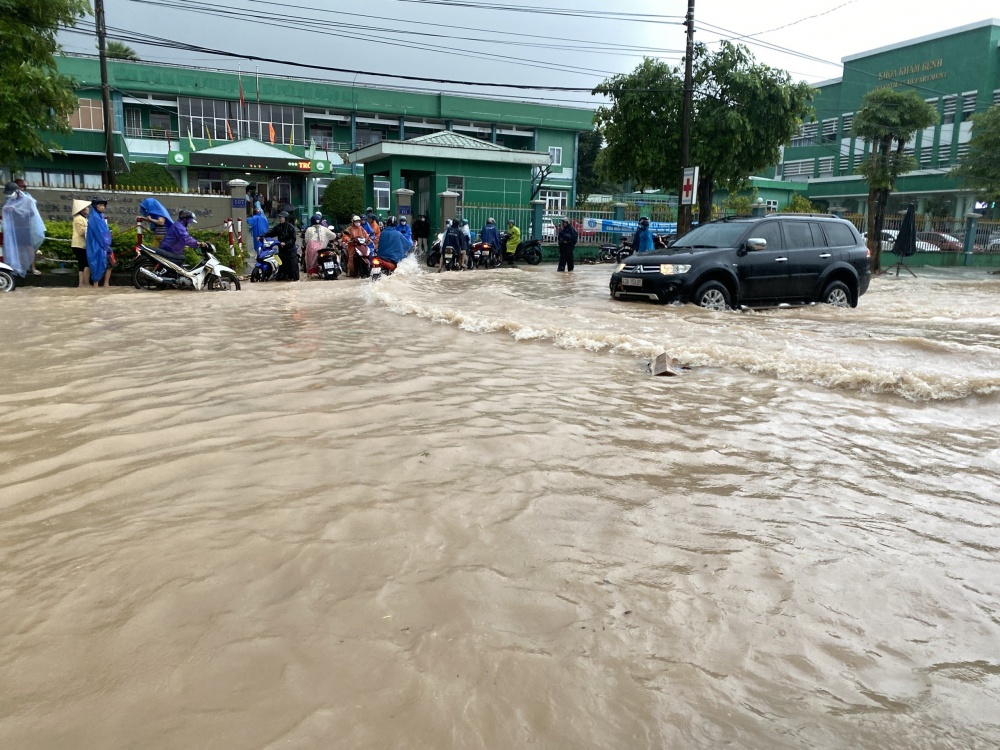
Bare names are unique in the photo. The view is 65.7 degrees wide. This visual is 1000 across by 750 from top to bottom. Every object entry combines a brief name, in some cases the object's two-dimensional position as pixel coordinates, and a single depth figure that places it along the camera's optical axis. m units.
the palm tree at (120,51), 45.63
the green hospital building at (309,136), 26.86
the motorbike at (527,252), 23.92
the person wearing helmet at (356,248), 17.92
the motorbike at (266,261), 16.38
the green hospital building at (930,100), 40.12
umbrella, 23.72
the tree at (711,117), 21.44
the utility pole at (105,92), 19.42
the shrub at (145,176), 33.44
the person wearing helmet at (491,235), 22.50
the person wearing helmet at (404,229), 17.88
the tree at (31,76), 15.69
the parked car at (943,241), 30.12
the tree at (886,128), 25.25
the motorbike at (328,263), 17.38
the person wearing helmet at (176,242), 13.56
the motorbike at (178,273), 13.66
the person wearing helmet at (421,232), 25.11
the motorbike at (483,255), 22.20
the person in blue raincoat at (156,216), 13.11
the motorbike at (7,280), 13.14
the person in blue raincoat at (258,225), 17.98
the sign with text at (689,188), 19.02
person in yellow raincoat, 23.77
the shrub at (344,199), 36.97
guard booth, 25.72
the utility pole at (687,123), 19.95
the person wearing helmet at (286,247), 16.39
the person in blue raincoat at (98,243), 13.08
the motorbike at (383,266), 16.95
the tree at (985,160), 28.30
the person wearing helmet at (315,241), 17.62
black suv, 11.61
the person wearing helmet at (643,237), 20.59
